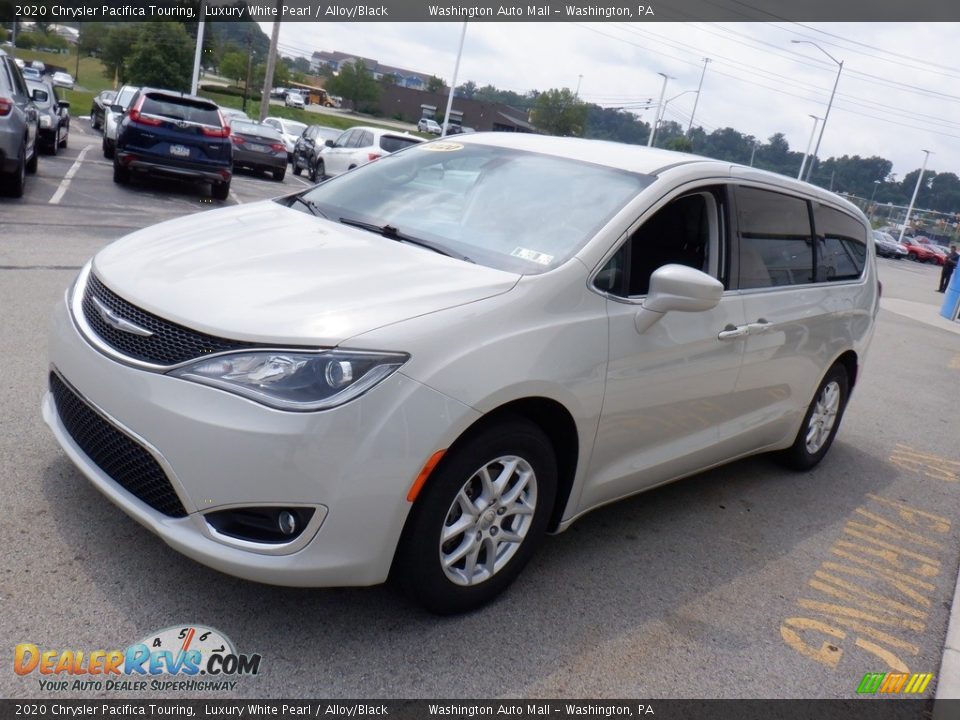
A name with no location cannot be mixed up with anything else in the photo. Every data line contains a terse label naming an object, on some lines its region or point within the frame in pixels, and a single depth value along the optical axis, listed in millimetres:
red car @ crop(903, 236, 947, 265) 53281
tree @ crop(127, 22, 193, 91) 57375
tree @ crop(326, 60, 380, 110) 102500
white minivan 2750
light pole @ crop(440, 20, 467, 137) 49094
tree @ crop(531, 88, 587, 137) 75062
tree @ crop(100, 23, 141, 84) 68756
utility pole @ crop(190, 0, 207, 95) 33656
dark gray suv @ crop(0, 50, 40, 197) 10281
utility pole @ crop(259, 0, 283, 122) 33766
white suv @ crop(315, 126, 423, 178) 20312
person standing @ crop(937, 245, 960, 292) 26684
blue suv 14141
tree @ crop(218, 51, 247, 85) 90750
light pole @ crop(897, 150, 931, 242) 65250
